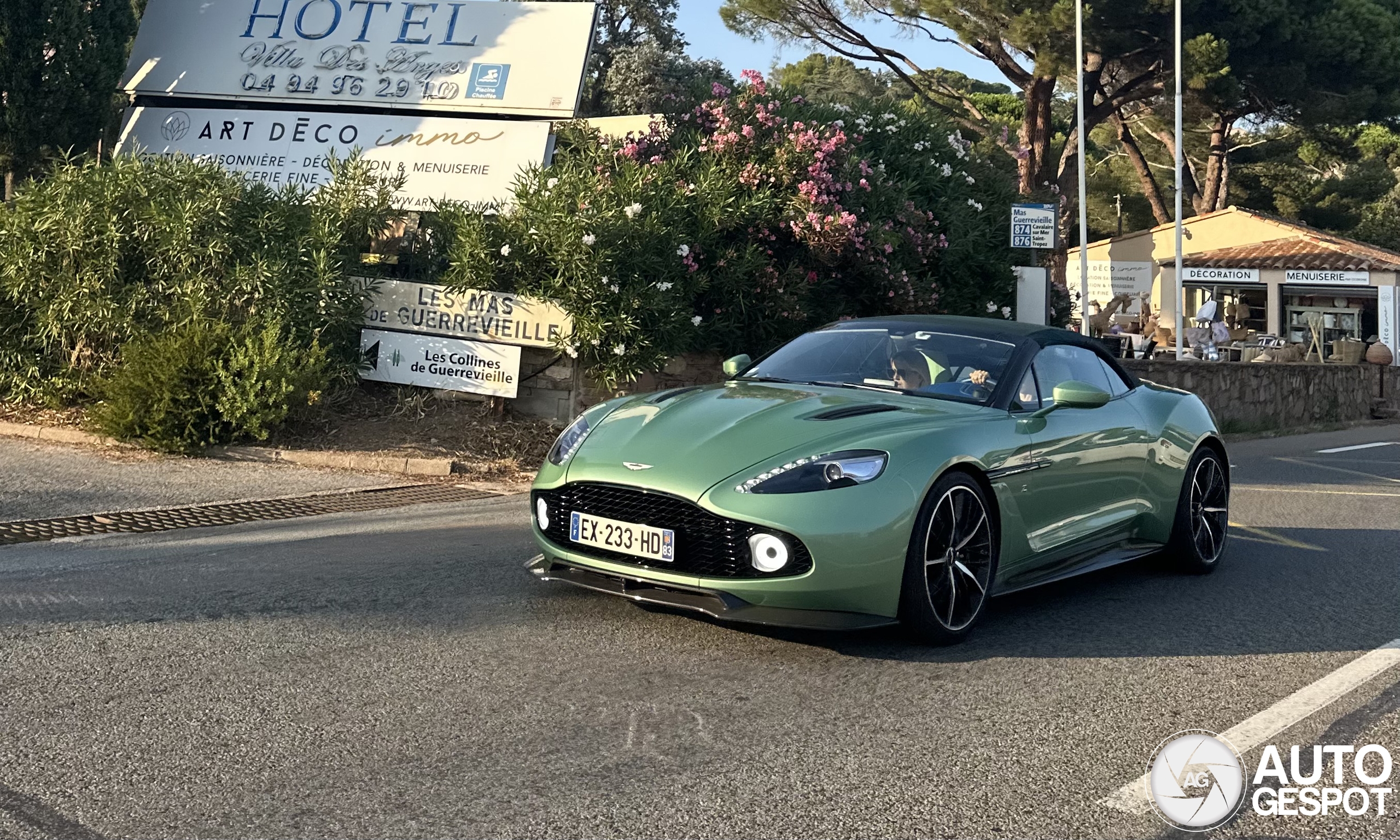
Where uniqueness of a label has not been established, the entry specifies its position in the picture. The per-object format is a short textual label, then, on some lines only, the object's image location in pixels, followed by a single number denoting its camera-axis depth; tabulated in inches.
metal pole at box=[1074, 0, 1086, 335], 1087.0
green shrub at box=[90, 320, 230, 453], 418.3
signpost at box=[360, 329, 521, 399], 469.7
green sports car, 197.2
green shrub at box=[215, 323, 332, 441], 419.8
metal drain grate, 307.0
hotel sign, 649.6
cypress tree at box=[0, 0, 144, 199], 632.4
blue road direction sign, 596.4
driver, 247.1
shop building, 1596.9
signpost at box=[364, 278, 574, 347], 465.7
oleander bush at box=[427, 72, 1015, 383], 462.9
